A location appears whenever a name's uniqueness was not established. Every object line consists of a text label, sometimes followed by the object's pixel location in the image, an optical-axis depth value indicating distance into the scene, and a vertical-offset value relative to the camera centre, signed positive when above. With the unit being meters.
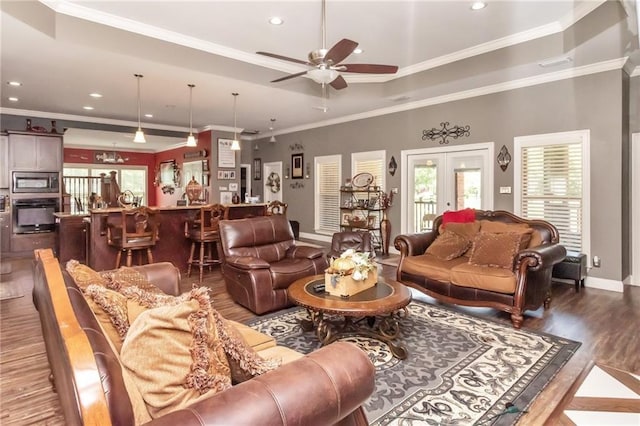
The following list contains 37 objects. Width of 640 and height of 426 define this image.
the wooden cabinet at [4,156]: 6.55 +0.93
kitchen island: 4.83 -0.47
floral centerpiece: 2.87 -0.58
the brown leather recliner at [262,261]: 3.62 -0.63
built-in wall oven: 6.69 -0.15
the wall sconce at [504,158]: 5.53 +0.68
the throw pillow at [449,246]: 4.19 -0.52
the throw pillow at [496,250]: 3.68 -0.50
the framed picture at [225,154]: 8.84 +1.25
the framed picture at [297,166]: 9.12 +0.99
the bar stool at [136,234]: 4.54 -0.37
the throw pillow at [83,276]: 1.58 -0.32
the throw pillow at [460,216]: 4.54 -0.18
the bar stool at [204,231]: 5.22 -0.39
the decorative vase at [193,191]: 5.80 +0.23
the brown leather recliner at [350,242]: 5.07 -0.55
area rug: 2.09 -1.19
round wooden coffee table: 2.61 -0.76
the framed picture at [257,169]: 10.51 +1.05
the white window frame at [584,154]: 4.76 +0.62
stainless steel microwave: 6.68 +0.47
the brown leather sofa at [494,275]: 3.33 -0.74
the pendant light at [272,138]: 9.18 +1.69
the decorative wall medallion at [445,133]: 6.01 +1.21
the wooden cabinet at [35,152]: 6.61 +1.04
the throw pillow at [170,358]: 1.10 -0.48
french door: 5.86 +0.36
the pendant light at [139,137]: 5.25 +1.01
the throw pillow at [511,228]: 3.86 -0.30
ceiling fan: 3.00 +1.27
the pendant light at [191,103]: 5.45 +1.80
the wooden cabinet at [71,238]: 5.71 -0.52
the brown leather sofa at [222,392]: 0.83 -0.54
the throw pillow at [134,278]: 2.16 -0.45
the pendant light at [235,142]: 6.00 +1.12
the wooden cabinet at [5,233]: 6.61 -0.48
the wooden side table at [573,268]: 4.50 -0.85
